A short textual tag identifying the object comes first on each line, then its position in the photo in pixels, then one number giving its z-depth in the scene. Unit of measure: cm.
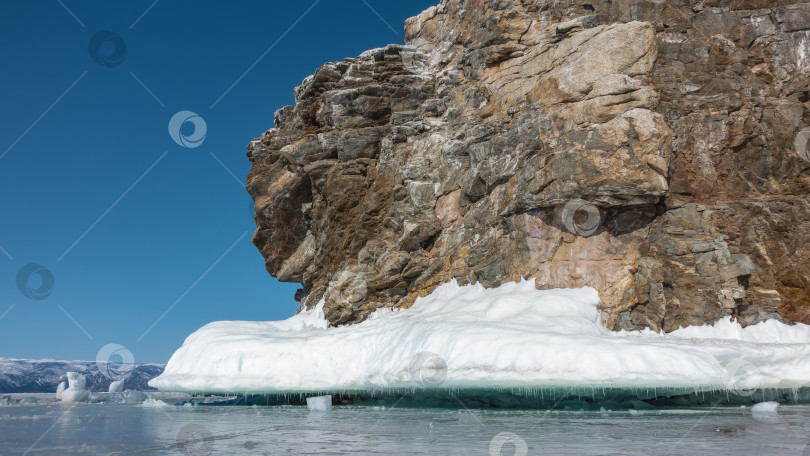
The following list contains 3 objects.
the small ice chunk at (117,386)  4531
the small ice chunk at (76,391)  3600
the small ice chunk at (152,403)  2895
